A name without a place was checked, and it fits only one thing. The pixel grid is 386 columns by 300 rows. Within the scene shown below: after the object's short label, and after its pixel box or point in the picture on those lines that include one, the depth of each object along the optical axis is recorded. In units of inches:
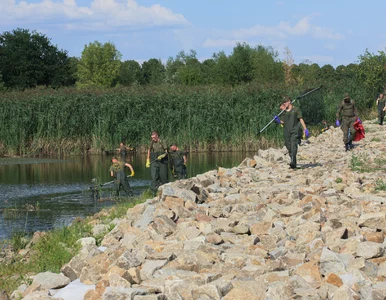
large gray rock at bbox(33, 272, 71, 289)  355.6
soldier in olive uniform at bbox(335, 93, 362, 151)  958.4
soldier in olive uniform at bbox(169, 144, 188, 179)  940.6
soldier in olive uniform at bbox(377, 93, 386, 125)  1509.6
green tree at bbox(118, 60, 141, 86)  4206.0
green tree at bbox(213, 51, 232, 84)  3344.0
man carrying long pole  738.8
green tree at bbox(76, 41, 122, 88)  3841.0
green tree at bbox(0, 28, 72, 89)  2938.0
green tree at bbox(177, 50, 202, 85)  3582.7
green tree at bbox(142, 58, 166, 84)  4608.8
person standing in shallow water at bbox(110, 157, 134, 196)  901.2
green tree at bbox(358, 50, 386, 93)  2096.5
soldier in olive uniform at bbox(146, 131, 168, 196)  849.5
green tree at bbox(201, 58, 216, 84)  3420.3
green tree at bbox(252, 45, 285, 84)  3073.3
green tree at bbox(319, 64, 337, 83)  3941.9
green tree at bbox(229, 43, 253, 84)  3358.8
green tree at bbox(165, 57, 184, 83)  4387.3
